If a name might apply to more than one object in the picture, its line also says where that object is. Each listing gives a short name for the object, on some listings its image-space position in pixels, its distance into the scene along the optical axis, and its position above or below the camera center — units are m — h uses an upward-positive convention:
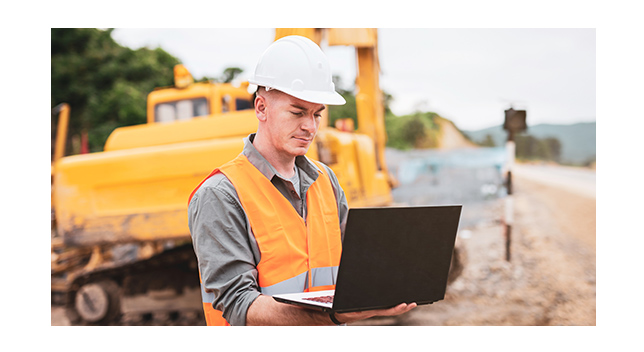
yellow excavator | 4.39 -0.09
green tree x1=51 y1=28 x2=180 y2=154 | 11.70 +2.12
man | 1.65 -0.13
